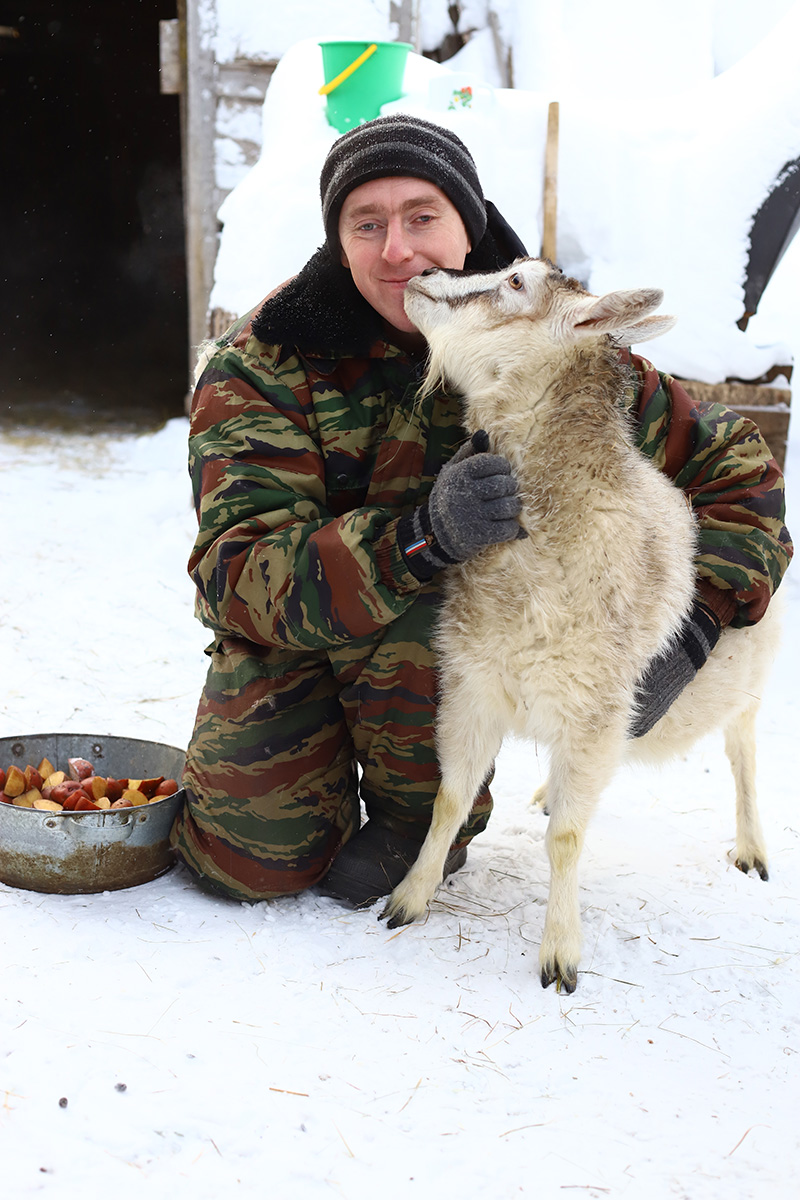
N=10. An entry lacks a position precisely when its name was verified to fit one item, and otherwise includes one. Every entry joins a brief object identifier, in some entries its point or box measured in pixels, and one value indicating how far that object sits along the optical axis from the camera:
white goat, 2.12
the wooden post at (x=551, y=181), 4.93
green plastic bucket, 4.80
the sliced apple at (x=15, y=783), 2.42
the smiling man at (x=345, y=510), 2.29
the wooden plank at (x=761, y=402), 4.73
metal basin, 2.26
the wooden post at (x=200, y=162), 5.93
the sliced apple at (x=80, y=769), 2.59
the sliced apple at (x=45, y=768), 2.54
